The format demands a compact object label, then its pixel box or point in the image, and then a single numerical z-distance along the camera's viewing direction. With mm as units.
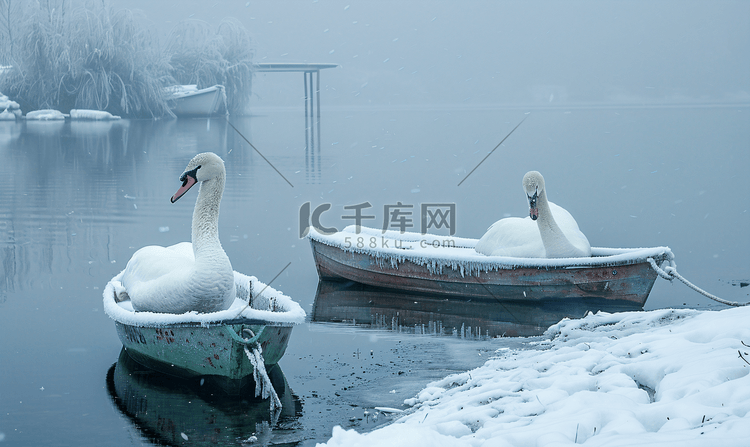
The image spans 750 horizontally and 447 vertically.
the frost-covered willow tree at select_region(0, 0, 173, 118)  59125
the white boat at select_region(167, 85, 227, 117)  76500
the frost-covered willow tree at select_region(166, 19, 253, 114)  76938
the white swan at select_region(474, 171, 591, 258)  10016
